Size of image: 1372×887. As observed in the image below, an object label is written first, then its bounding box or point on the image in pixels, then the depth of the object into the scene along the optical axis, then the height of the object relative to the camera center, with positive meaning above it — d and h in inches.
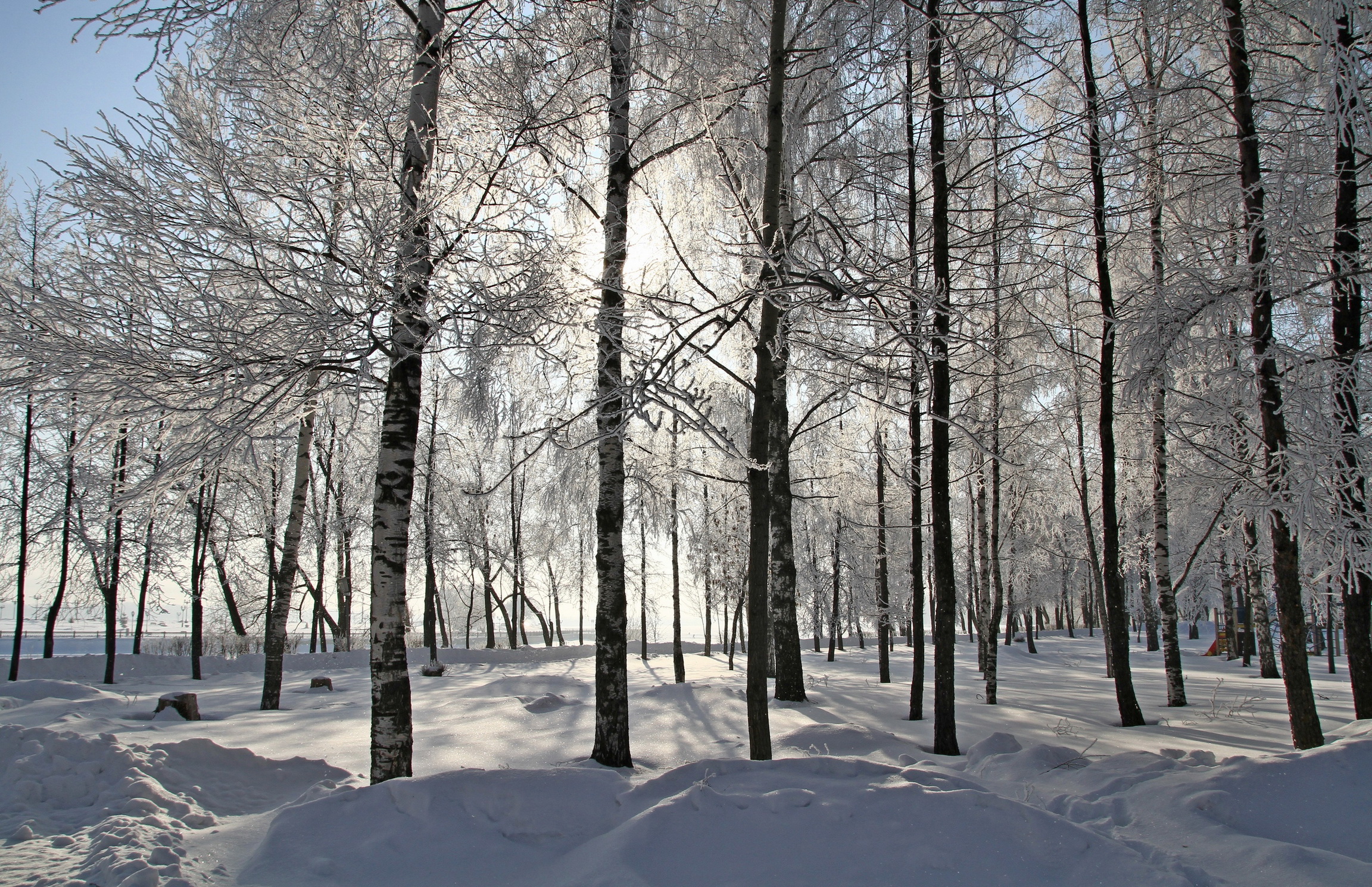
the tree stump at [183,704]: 396.5 -95.4
